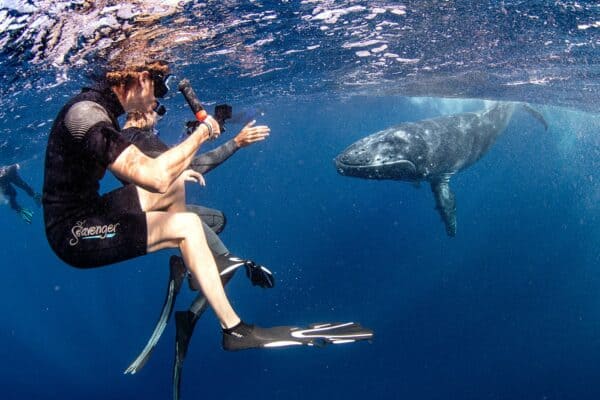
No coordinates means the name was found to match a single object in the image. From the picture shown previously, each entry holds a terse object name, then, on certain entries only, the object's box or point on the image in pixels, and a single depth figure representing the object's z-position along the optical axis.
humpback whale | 9.80
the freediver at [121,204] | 3.37
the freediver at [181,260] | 4.84
